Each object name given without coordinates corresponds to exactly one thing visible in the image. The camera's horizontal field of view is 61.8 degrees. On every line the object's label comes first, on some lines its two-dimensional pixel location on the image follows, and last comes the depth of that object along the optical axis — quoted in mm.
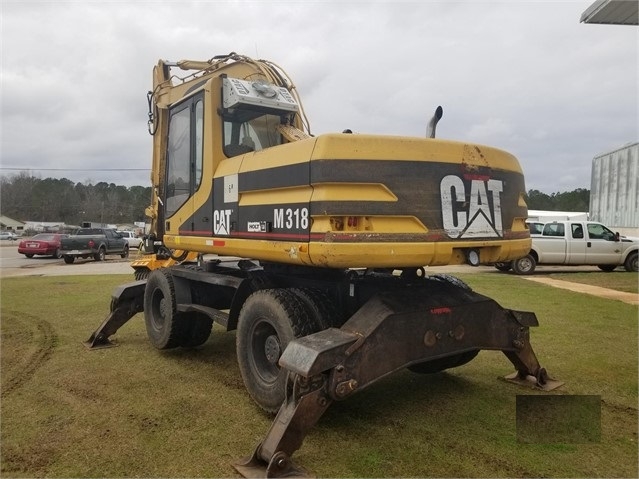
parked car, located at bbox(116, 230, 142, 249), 36344
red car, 27078
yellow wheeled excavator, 3732
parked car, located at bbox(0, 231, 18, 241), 59806
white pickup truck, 17734
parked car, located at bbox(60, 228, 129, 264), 24891
